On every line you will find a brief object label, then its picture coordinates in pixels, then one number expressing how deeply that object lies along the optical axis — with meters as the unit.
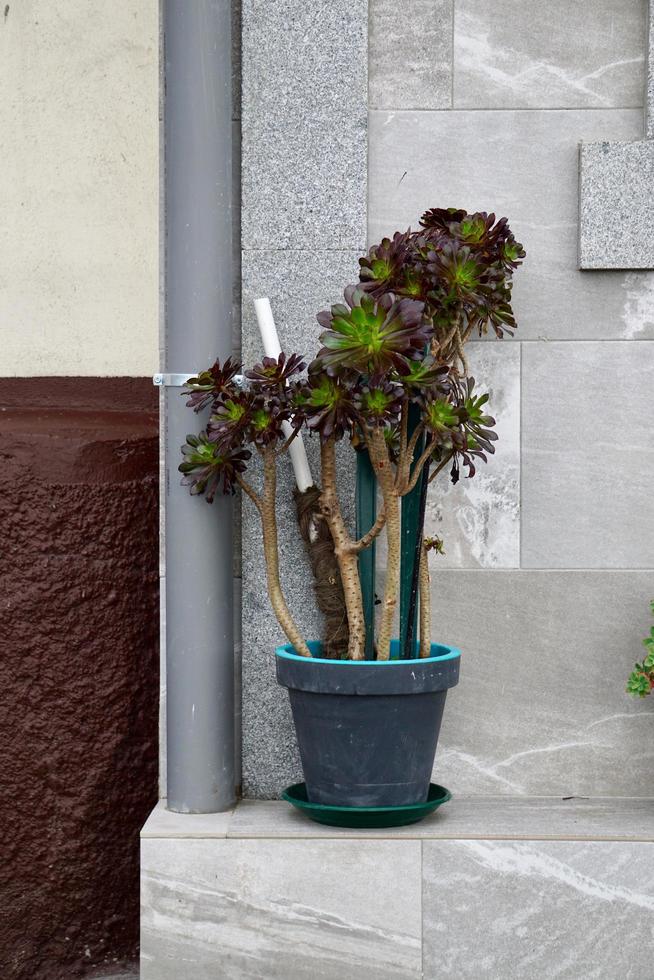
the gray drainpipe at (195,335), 3.59
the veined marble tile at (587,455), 3.78
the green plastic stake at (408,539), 3.72
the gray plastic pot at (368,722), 3.31
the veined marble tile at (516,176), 3.77
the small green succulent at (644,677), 3.52
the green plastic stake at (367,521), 3.74
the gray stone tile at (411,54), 3.76
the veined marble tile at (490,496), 3.79
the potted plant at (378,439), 3.20
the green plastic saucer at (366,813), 3.39
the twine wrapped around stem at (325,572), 3.64
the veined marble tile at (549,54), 3.77
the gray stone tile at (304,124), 3.72
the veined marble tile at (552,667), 3.79
